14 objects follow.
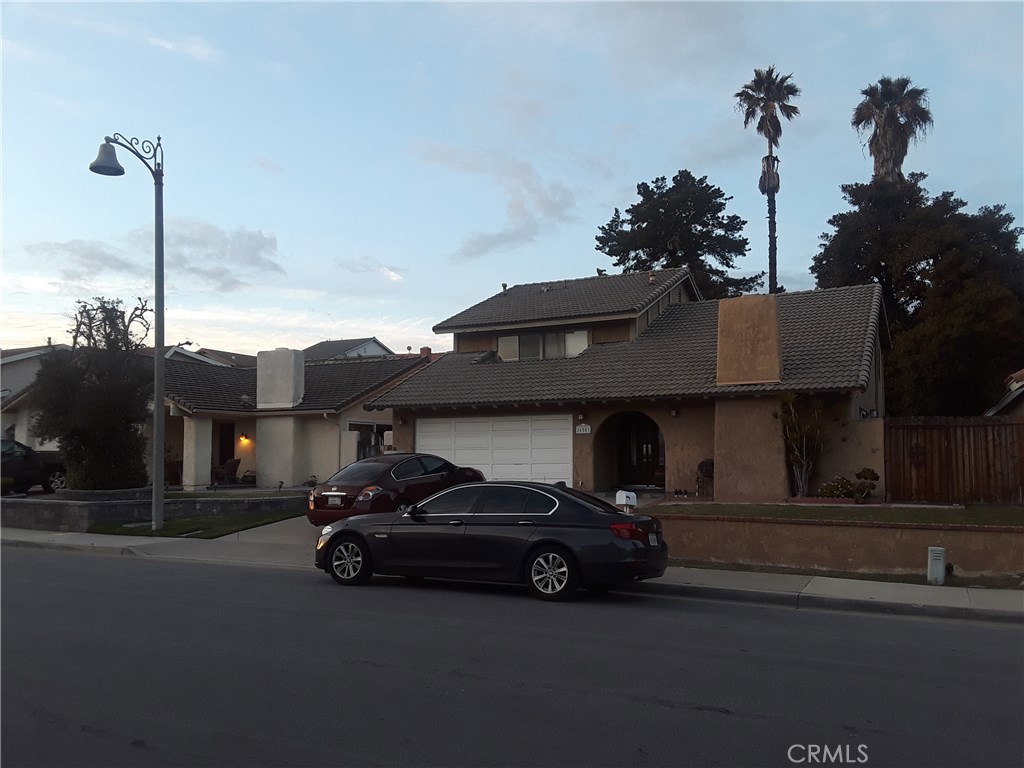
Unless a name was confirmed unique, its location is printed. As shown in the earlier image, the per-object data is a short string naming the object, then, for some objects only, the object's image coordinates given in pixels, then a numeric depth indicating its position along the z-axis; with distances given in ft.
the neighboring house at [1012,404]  77.16
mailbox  41.50
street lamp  58.23
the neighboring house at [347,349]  170.71
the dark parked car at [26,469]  78.43
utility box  38.65
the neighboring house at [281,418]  90.99
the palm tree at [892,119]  130.52
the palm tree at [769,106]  126.93
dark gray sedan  33.83
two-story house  61.62
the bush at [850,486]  56.75
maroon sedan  49.08
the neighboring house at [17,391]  97.66
